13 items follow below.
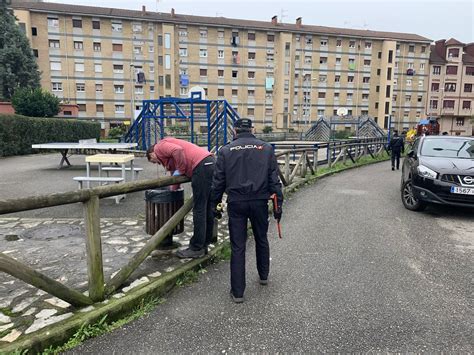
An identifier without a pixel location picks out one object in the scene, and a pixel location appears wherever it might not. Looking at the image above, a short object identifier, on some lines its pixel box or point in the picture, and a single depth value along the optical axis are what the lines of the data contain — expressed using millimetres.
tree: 34938
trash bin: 4590
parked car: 6598
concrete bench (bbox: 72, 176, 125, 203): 7184
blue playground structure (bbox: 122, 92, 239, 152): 17828
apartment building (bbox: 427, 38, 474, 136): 65750
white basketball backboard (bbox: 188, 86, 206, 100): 19286
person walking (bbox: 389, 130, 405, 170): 15389
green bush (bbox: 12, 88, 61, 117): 28359
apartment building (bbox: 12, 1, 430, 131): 51469
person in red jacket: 4398
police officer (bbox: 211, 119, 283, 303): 3582
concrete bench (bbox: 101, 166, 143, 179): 8533
